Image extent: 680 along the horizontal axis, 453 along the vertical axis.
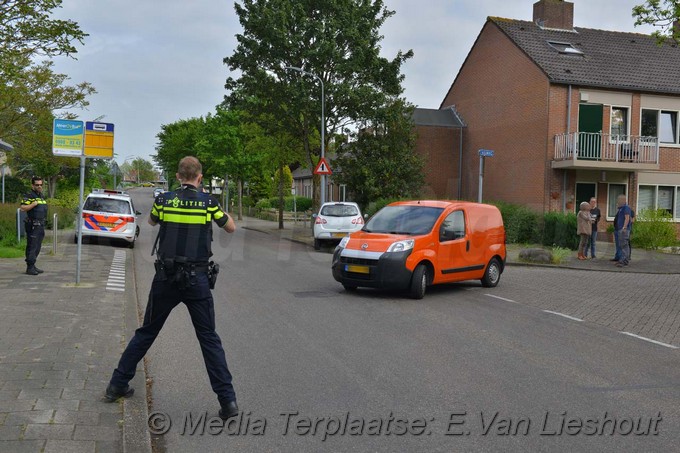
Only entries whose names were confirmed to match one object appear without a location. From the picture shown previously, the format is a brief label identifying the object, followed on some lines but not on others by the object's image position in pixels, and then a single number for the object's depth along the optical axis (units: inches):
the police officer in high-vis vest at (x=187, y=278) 188.2
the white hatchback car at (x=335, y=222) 861.8
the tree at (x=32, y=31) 485.4
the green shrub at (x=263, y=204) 2019.3
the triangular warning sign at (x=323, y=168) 964.6
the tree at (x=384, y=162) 1155.9
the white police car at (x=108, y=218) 789.2
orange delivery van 426.3
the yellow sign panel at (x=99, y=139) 442.9
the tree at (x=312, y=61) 1024.2
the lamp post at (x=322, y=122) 1011.3
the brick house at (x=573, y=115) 1032.2
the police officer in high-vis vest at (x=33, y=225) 482.3
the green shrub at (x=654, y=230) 840.9
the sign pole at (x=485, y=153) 748.4
